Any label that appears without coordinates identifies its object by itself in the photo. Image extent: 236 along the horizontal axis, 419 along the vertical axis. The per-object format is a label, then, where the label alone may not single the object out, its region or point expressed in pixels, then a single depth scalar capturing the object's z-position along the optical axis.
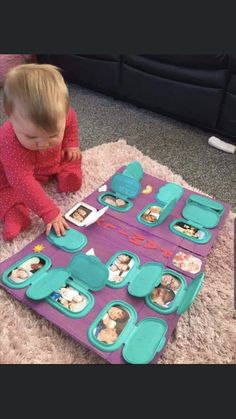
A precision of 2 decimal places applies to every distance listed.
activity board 0.73
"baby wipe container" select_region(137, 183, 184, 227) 0.97
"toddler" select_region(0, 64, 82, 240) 0.78
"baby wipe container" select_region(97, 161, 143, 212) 1.05
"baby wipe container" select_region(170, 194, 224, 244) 0.94
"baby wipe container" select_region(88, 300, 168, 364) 0.69
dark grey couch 1.28
